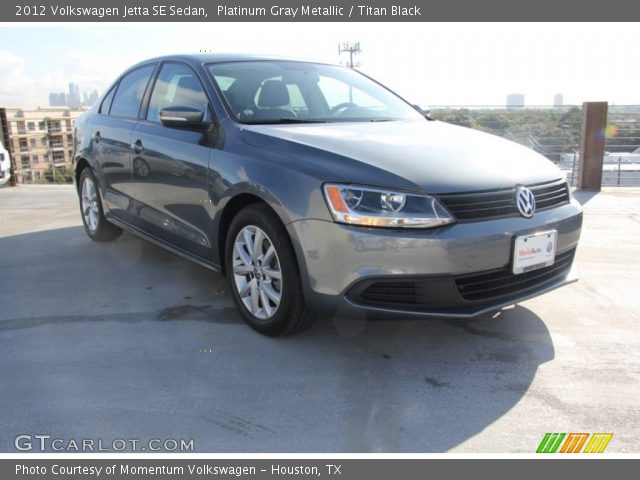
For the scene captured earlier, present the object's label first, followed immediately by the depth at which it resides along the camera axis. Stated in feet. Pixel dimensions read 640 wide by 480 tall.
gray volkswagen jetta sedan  8.82
